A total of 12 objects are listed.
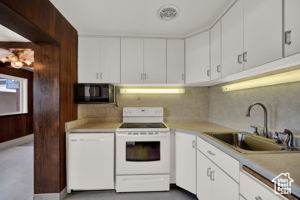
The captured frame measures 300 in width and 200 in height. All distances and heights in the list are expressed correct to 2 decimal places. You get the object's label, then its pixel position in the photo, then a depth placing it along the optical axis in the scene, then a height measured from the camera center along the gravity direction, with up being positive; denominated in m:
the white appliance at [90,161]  1.99 -0.86
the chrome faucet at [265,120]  1.43 -0.21
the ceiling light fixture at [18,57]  2.81 +0.84
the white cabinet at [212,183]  1.11 -0.76
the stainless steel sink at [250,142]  1.19 -0.44
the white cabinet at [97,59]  2.31 +0.64
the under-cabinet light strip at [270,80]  1.19 +0.18
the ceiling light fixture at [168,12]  1.70 +1.06
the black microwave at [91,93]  2.21 +0.09
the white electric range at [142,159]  2.02 -0.84
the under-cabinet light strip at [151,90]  2.59 +0.16
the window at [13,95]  4.25 +0.12
